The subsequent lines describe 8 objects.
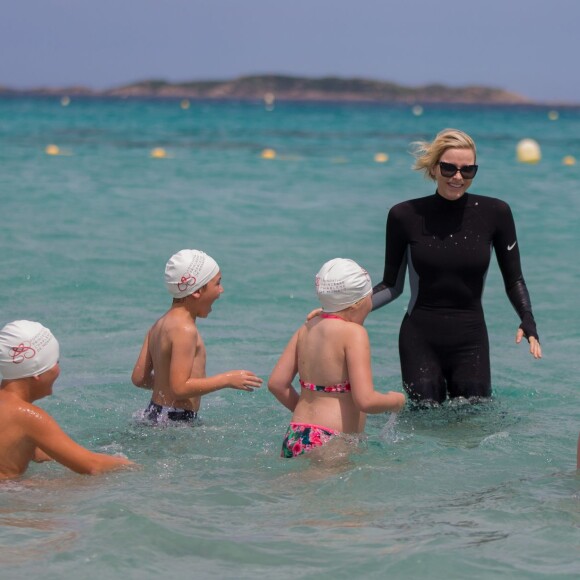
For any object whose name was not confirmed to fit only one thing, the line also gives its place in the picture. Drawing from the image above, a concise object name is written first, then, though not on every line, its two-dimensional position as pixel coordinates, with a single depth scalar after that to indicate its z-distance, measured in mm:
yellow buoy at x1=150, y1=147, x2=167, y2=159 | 60546
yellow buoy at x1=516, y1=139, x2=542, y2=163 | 60635
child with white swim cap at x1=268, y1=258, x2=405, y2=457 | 9688
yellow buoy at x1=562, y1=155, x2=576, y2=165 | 59859
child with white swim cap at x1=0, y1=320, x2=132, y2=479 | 9188
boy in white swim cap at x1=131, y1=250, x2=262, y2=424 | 10636
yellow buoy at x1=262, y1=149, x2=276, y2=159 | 60809
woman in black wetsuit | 11770
